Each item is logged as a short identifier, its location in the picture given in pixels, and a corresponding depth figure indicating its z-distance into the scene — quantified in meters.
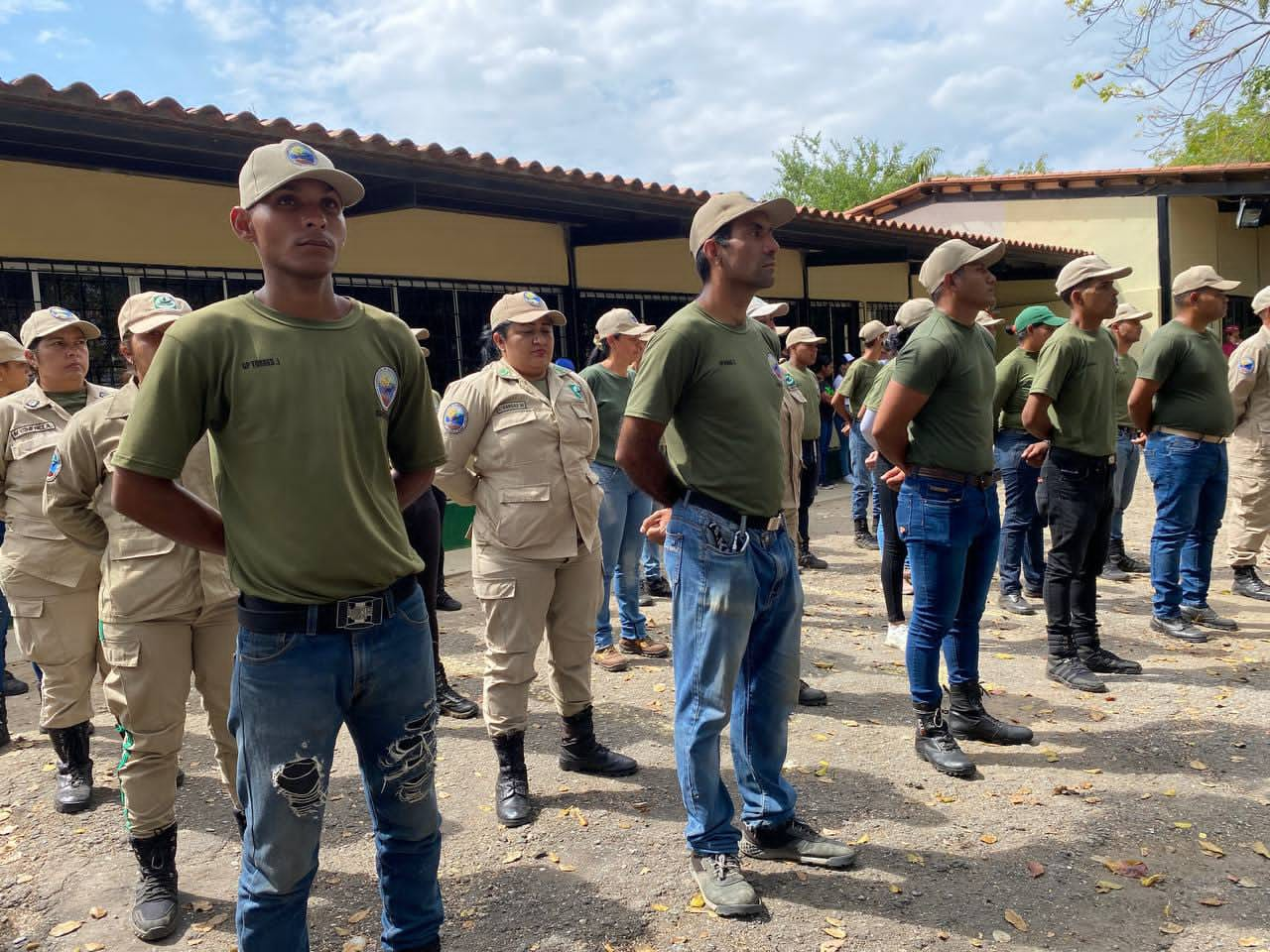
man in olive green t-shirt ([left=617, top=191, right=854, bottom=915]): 3.08
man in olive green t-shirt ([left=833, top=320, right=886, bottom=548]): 9.05
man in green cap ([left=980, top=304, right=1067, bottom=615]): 6.44
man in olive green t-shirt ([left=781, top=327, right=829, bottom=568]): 8.45
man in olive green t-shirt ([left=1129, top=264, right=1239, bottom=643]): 5.86
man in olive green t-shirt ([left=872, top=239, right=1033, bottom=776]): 4.00
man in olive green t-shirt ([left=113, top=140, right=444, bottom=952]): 2.12
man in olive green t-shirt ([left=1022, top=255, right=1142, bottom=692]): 5.01
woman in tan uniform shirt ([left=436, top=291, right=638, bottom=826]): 3.96
